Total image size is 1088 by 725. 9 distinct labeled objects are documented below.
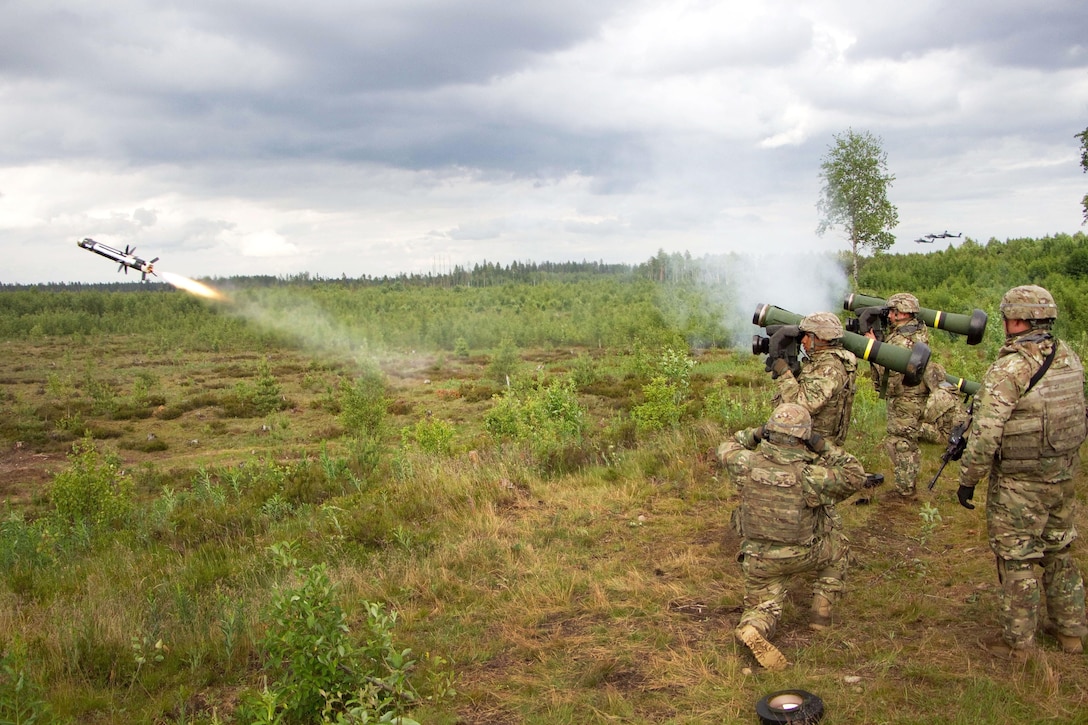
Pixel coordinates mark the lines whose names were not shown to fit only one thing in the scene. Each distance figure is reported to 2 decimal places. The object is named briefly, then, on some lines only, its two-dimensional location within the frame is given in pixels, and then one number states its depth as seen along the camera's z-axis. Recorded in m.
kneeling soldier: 4.44
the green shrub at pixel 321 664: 3.74
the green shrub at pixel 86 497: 9.72
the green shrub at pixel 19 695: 3.67
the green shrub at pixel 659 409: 10.49
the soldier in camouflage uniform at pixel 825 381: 5.55
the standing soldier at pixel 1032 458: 4.05
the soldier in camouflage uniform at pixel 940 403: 7.09
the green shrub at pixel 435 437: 11.69
